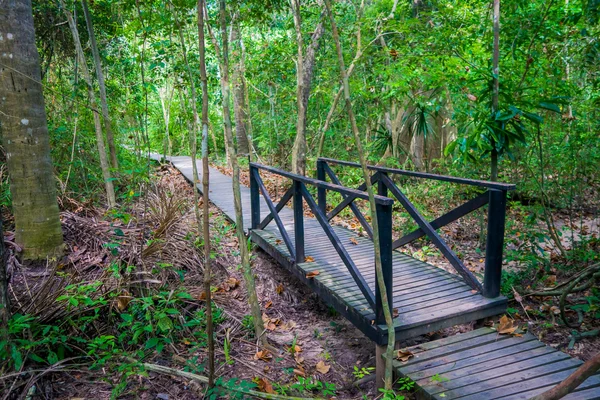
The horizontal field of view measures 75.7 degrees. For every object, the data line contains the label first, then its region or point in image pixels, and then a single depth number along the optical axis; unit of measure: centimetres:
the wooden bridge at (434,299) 259
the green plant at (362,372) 310
